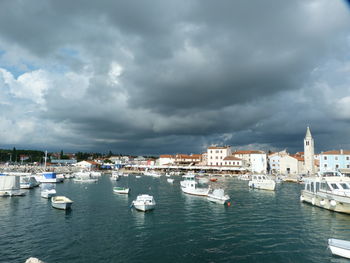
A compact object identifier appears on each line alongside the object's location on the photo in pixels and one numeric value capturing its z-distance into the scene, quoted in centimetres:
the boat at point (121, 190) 5327
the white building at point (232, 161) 13712
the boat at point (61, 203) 3462
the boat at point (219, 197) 4041
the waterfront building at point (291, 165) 12638
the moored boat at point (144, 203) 3359
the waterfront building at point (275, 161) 13674
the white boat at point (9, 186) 4644
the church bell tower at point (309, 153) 12316
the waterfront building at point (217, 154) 14490
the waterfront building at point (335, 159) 10450
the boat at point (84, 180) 8503
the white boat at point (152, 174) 11804
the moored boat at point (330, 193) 3373
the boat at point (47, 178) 7881
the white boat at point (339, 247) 1805
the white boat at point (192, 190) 5059
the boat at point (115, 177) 9492
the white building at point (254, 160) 13411
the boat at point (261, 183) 6248
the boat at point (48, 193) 4588
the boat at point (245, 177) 10162
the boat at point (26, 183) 6162
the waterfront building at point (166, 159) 17845
